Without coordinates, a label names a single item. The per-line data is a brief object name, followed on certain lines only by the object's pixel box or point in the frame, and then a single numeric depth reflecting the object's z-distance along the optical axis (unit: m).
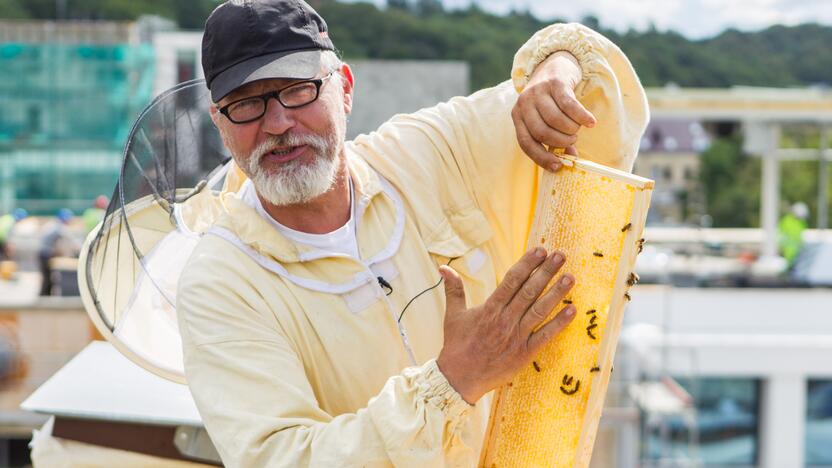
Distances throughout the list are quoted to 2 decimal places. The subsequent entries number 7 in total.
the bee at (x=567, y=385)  1.82
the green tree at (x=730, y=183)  78.25
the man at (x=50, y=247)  13.04
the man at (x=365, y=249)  1.66
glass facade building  25.11
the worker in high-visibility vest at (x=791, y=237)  21.61
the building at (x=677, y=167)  87.62
